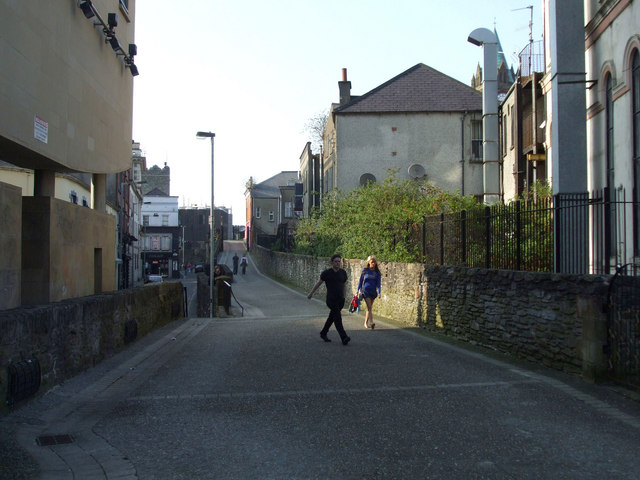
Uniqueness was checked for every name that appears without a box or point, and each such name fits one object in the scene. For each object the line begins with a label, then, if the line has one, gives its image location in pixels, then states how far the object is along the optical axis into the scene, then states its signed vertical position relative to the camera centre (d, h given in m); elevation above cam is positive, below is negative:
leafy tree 18.62 +1.34
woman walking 14.53 -0.66
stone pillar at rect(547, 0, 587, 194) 12.65 +3.34
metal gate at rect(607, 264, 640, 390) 7.18 -0.84
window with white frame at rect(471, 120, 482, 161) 38.62 +7.00
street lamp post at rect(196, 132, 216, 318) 25.88 -0.37
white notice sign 8.71 +1.73
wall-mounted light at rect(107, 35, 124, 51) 12.42 +4.15
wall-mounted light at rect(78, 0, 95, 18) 10.53 +4.06
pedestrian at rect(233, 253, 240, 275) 59.38 -1.00
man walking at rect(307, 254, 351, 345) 11.90 -0.65
